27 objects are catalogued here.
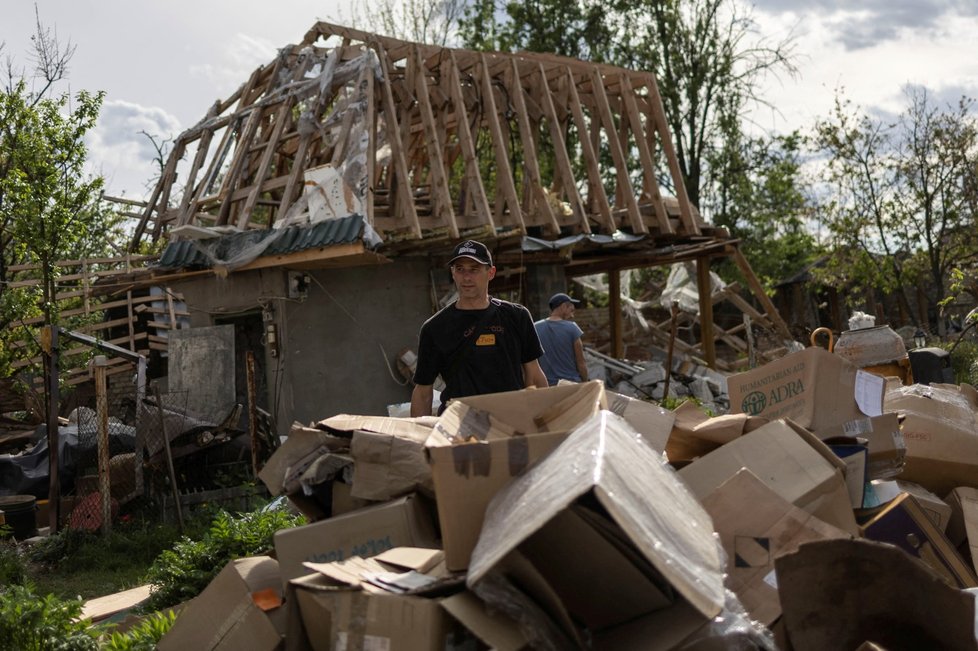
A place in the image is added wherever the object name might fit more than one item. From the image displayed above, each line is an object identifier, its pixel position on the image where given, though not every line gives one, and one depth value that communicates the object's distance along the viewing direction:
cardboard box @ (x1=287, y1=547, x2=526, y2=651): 2.76
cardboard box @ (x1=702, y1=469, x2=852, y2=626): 3.46
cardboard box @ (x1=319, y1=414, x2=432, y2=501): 3.82
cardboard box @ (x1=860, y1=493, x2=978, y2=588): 4.02
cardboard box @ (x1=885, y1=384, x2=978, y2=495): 5.13
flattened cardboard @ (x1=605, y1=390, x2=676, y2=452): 4.36
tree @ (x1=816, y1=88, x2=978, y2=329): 21.00
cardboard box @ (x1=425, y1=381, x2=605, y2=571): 3.20
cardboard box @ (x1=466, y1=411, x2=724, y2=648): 2.60
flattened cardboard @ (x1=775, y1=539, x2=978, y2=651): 3.13
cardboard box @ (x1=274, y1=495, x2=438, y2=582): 3.67
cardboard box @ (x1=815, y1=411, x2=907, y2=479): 4.66
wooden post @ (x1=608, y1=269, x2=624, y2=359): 17.63
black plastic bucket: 9.52
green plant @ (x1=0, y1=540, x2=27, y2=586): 7.22
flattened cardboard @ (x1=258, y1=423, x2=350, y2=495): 4.09
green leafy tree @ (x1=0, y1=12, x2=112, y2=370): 10.38
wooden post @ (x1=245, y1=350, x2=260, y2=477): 9.27
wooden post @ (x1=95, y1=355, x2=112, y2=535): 8.70
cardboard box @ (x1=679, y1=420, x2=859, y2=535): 3.95
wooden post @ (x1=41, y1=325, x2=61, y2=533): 8.91
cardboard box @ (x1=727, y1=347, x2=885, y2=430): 4.90
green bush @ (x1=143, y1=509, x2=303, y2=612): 5.28
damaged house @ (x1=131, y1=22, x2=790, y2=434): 12.27
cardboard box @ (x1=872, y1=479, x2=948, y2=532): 4.39
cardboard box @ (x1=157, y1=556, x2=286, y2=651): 3.45
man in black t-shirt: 5.00
